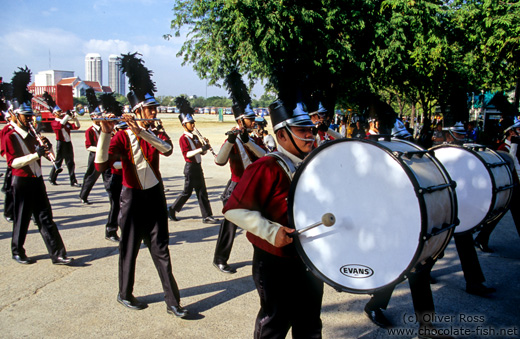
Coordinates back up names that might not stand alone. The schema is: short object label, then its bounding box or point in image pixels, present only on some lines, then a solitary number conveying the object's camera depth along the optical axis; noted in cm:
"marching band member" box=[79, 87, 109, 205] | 837
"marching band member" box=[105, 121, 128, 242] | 645
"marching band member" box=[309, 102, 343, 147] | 498
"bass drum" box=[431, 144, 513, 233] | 384
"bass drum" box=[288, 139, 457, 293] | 228
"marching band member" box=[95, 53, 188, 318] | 398
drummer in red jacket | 263
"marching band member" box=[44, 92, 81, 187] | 1124
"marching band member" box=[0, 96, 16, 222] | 703
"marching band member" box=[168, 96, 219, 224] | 746
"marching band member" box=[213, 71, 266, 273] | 520
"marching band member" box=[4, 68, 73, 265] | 534
